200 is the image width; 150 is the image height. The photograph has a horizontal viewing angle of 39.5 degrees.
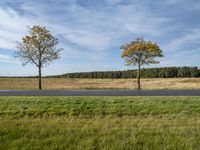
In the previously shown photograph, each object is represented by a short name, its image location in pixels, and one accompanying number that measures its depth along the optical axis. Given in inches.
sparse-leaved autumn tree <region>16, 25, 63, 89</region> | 1318.9
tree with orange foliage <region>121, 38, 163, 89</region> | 1388.0
